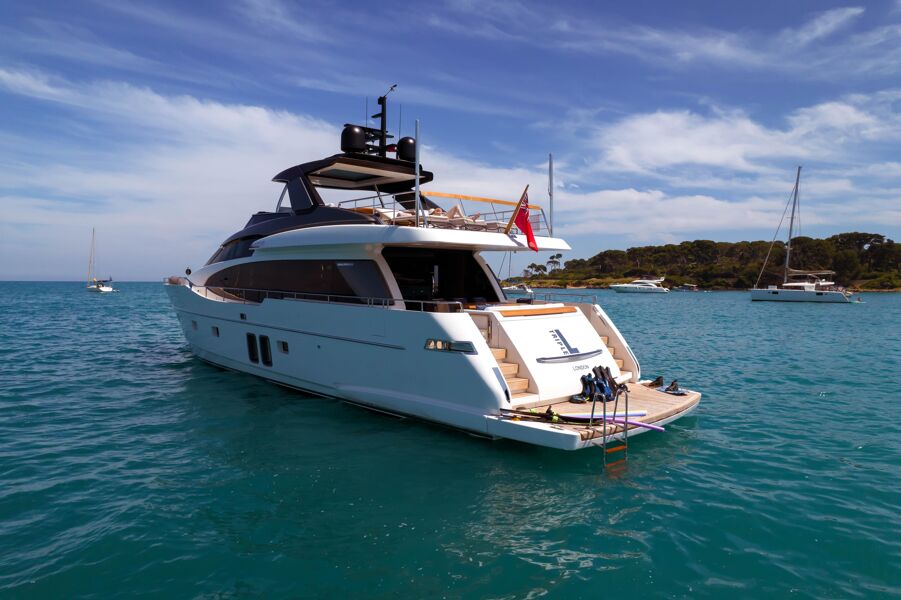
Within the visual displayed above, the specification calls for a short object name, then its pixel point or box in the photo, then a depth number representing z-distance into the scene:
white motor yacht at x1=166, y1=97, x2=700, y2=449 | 7.80
